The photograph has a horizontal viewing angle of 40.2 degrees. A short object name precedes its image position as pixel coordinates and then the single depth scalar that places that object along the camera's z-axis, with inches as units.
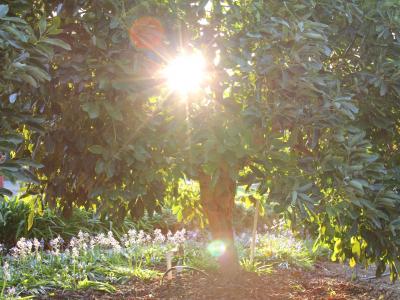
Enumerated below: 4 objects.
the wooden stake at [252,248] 243.0
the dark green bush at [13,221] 314.0
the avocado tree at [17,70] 93.5
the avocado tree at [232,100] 115.2
